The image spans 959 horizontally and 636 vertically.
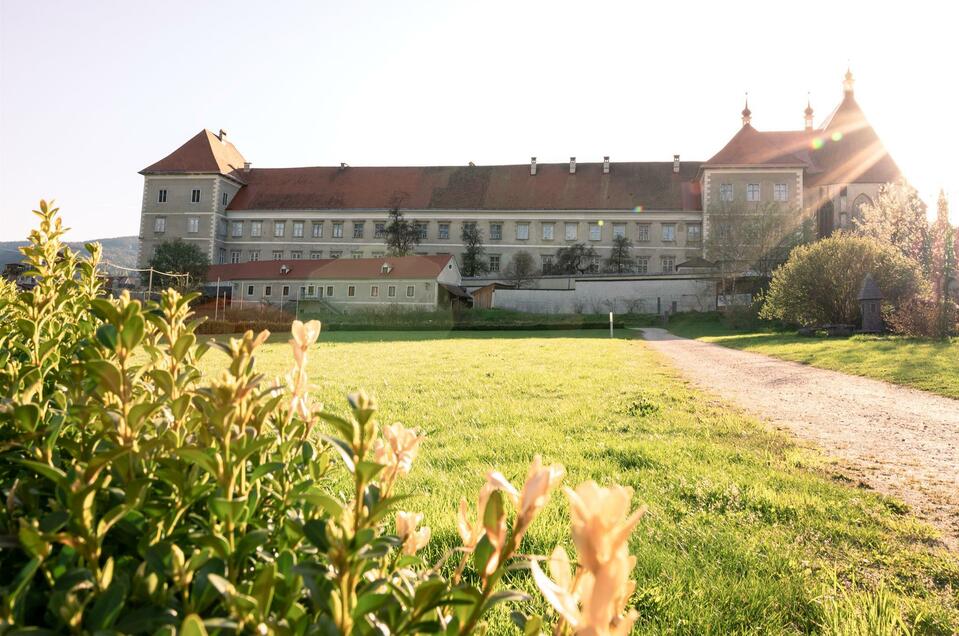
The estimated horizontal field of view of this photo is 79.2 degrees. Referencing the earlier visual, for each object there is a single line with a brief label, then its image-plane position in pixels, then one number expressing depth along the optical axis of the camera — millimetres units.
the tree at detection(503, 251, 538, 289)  57344
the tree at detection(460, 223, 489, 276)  61906
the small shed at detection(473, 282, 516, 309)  51453
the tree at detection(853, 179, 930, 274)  33375
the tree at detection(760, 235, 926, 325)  25531
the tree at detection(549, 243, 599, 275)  58375
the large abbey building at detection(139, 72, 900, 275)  58844
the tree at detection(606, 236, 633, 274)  60000
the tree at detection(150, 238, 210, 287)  53312
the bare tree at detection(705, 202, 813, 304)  43719
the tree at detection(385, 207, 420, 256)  61625
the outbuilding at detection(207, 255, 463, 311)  51375
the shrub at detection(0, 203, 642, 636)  685
